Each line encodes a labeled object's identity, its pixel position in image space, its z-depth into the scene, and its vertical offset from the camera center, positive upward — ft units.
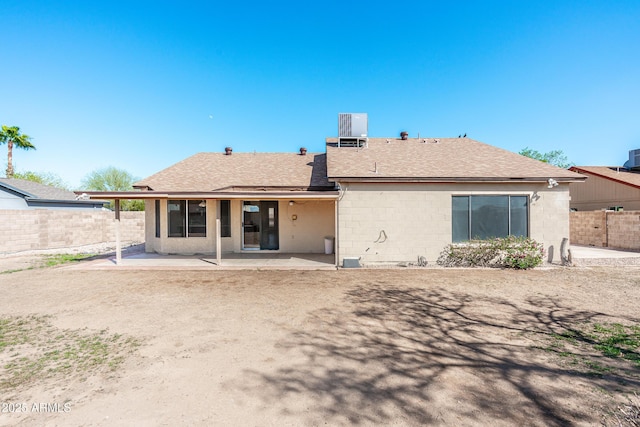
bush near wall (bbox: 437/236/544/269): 30.63 -4.68
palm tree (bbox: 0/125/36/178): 83.50 +22.79
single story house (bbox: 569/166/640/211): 55.93 +4.23
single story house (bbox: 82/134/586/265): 31.68 +0.72
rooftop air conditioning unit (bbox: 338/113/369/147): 44.42 +13.45
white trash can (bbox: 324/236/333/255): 39.24 -4.68
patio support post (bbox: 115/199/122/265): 32.24 -1.58
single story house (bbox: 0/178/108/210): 56.90 +3.68
